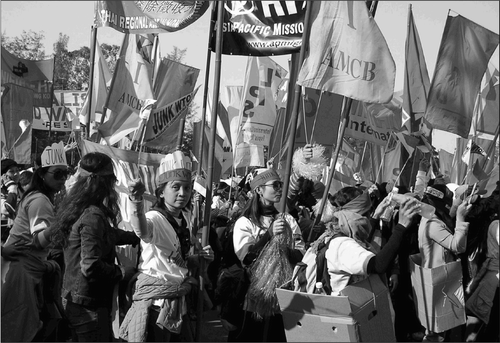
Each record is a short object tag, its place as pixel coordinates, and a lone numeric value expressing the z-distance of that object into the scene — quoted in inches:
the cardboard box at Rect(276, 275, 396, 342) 137.9
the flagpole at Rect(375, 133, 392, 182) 385.6
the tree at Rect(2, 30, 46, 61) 1153.4
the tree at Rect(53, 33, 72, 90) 1423.5
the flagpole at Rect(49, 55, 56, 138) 511.9
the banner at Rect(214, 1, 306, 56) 207.9
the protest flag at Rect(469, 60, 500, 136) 311.4
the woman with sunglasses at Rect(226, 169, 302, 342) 183.8
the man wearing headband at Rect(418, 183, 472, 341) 200.7
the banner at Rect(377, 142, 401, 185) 402.9
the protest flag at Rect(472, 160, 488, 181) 290.2
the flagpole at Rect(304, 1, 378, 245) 210.1
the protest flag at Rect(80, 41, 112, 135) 501.4
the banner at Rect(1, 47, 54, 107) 492.4
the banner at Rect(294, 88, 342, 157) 374.0
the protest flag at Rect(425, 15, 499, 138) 261.9
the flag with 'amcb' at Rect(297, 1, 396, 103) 190.1
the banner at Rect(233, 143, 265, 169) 414.6
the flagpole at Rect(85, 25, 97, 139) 379.2
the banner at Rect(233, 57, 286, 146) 416.5
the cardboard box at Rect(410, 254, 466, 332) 202.1
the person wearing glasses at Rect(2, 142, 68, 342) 163.8
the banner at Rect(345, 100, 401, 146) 390.0
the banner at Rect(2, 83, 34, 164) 451.5
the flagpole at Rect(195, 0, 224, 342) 170.4
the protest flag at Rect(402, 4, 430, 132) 314.3
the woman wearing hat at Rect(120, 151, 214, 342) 152.9
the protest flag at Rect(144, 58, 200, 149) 327.3
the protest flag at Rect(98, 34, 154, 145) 354.6
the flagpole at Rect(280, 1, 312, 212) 182.1
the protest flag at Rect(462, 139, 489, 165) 285.4
